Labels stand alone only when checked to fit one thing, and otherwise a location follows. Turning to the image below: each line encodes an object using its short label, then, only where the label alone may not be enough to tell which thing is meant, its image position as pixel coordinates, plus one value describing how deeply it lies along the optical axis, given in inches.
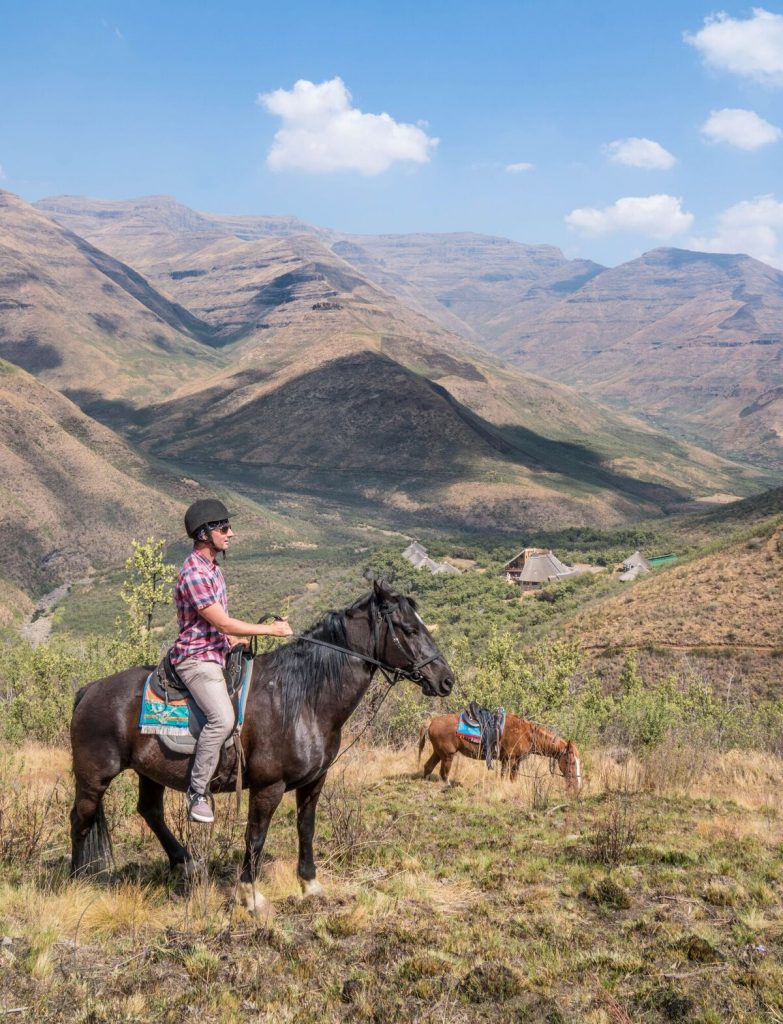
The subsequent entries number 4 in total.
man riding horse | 236.8
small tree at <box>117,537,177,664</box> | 693.9
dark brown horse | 248.4
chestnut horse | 492.4
